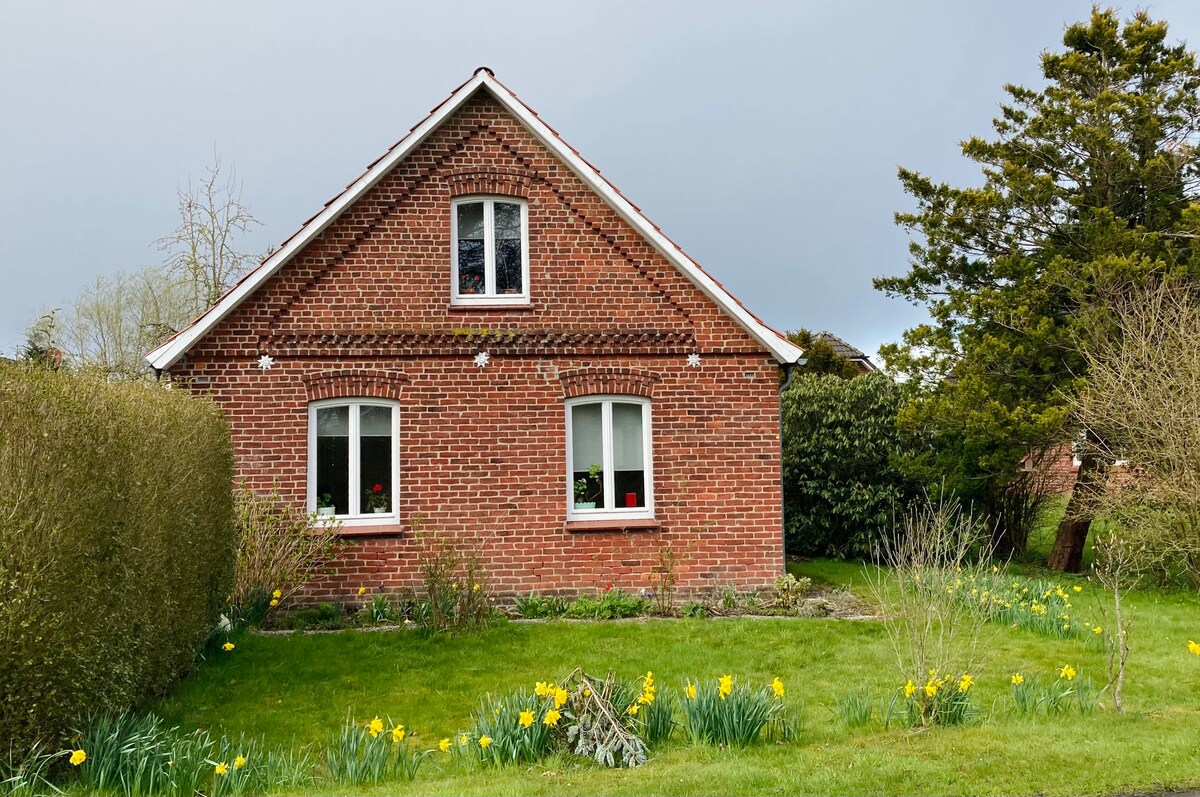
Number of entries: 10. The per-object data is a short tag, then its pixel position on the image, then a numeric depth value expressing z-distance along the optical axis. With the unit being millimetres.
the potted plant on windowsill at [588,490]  13648
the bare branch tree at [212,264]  28422
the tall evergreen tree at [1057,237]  16719
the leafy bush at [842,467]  19047
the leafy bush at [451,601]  11250
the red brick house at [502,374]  13117
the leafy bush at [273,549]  11867
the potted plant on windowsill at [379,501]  13281
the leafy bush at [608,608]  12594
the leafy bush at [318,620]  12067
